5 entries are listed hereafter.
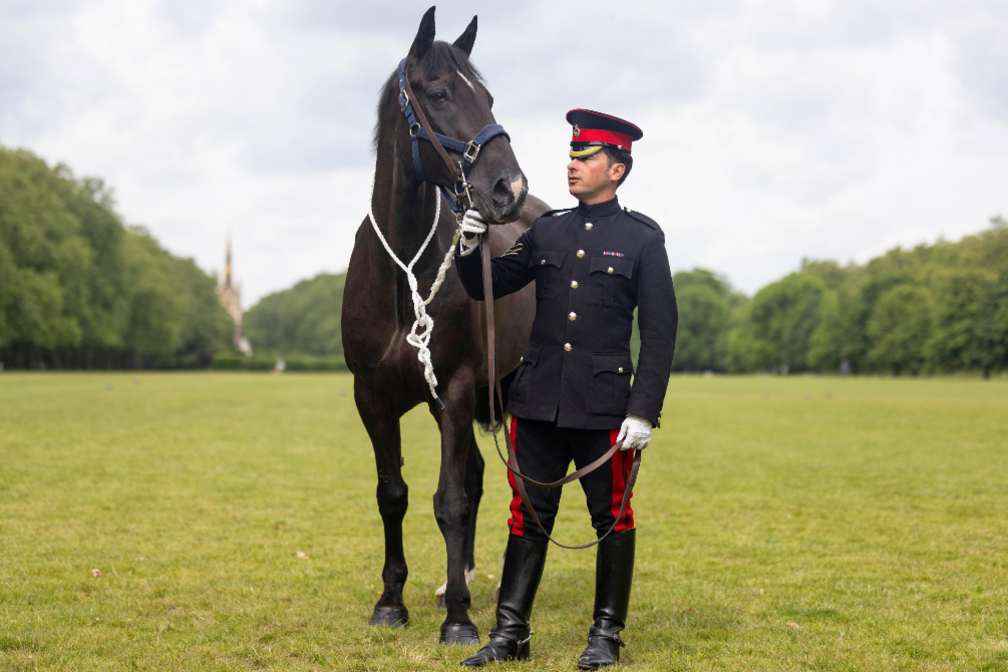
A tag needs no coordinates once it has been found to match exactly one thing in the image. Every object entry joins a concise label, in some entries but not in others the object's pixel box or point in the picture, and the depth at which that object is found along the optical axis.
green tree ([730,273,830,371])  98.94
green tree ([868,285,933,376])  76.44
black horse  4.42
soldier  4.19
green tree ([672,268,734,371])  98.94
